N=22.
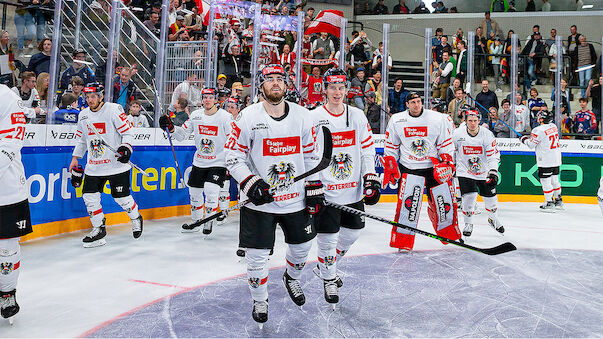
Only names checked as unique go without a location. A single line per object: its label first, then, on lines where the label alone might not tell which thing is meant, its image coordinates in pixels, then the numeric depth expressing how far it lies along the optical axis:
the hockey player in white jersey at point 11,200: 3.58
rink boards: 6.49
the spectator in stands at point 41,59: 6.95
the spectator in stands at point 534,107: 12.12
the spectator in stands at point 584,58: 13.47
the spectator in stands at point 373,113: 11.22
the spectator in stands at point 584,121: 11.98
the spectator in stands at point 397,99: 11.45
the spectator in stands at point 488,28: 14.92
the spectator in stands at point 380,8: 18.41
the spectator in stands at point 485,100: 11.85
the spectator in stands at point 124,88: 7.96
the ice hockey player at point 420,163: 6.06
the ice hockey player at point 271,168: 3.65
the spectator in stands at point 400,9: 18.22
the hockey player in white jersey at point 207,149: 6.87
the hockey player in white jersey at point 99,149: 6.27
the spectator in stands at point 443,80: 11.88
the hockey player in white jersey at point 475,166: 7.46
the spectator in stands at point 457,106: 11.34
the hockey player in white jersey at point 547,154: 10.23
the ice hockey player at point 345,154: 4.55
